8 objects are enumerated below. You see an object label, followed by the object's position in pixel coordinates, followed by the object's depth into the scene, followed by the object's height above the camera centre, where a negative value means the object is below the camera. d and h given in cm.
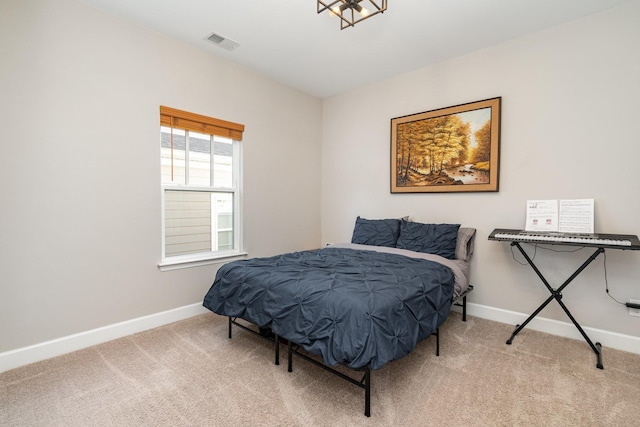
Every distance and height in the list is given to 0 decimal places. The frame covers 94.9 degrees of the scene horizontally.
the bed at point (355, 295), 160 -60
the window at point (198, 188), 294 +16
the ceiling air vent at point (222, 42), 285 +161
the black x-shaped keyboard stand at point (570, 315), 221 -89
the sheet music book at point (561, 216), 245 -8
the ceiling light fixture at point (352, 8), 202 +144
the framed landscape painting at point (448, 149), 300 +63
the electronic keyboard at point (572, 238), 204 -24
